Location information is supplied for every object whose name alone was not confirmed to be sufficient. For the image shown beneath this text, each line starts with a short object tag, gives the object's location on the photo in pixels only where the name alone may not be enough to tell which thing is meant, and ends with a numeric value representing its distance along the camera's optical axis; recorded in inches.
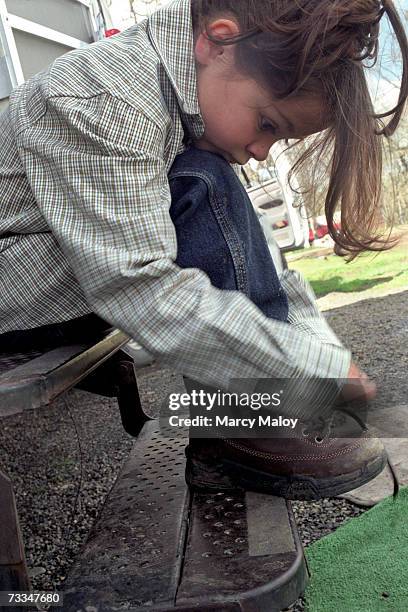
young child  35.3
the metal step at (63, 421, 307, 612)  29.6
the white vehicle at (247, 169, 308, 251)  244.2
